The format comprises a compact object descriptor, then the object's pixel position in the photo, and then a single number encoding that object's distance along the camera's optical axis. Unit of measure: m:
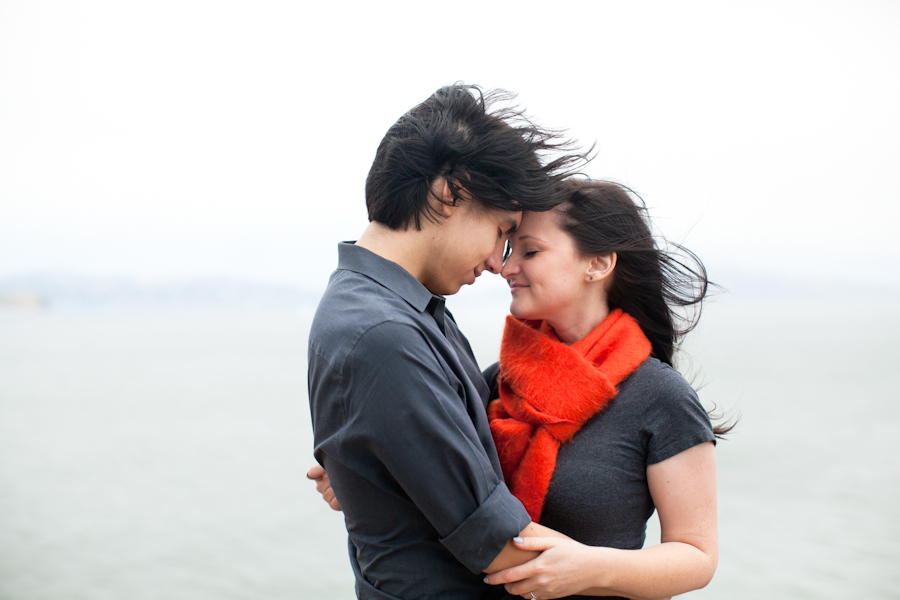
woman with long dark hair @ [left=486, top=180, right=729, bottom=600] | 1.35
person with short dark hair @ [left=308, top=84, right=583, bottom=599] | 1.09
